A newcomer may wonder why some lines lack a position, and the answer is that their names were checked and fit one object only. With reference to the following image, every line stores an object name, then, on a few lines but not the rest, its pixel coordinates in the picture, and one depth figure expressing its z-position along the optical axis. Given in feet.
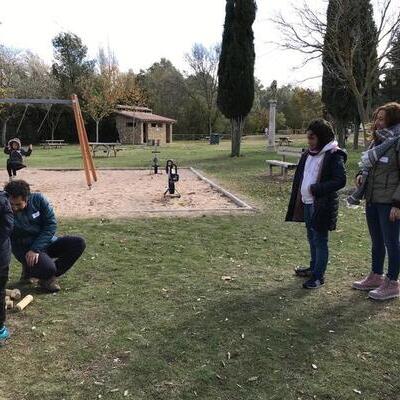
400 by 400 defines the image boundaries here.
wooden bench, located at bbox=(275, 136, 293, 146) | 131.86
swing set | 40.19
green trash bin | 146.72
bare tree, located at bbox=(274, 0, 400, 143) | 45.37
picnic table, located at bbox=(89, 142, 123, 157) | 85.61
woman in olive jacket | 13.96
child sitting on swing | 42.75
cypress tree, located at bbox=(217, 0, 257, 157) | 74.54
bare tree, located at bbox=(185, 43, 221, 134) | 201.67
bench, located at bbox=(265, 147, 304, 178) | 44.87
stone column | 98.89
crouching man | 14.76
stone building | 153.69
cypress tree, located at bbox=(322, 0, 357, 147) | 90.94
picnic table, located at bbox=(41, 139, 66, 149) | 125.73
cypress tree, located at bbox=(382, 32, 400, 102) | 109.15
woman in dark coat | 14.71
